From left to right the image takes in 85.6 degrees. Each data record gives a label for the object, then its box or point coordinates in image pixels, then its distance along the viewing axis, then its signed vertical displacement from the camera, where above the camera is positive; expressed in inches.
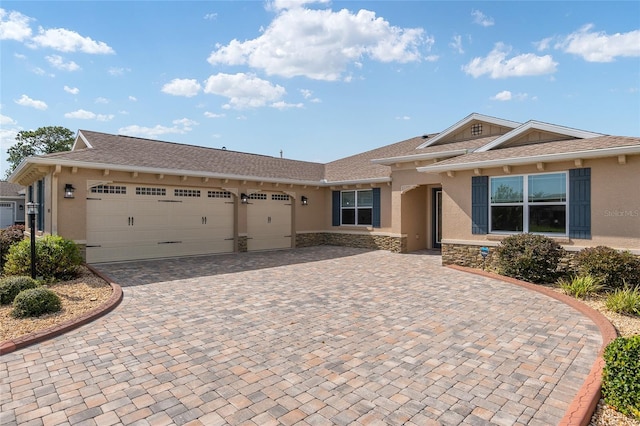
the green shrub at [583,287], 276.8 -65.0
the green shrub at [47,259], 323.2 -46.1
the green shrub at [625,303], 237.3 -66.8
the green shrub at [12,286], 254.2 -57.2
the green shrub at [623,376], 124.9 -63.8
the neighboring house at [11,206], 1016.9 +15.8
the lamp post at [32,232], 303.4 -18.7
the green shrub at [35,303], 225.6 -61.5
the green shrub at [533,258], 332.2 -48.8
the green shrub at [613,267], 285.0 -50.3
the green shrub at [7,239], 428.2 -36.7
